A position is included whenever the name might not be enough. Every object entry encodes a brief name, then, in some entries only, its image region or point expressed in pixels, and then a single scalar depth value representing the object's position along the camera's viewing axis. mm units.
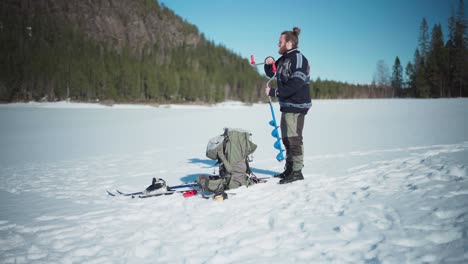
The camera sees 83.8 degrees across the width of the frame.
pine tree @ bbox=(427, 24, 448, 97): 52938
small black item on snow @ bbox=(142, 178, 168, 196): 4921
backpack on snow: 4918
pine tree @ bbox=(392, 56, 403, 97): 67938
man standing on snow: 4898
